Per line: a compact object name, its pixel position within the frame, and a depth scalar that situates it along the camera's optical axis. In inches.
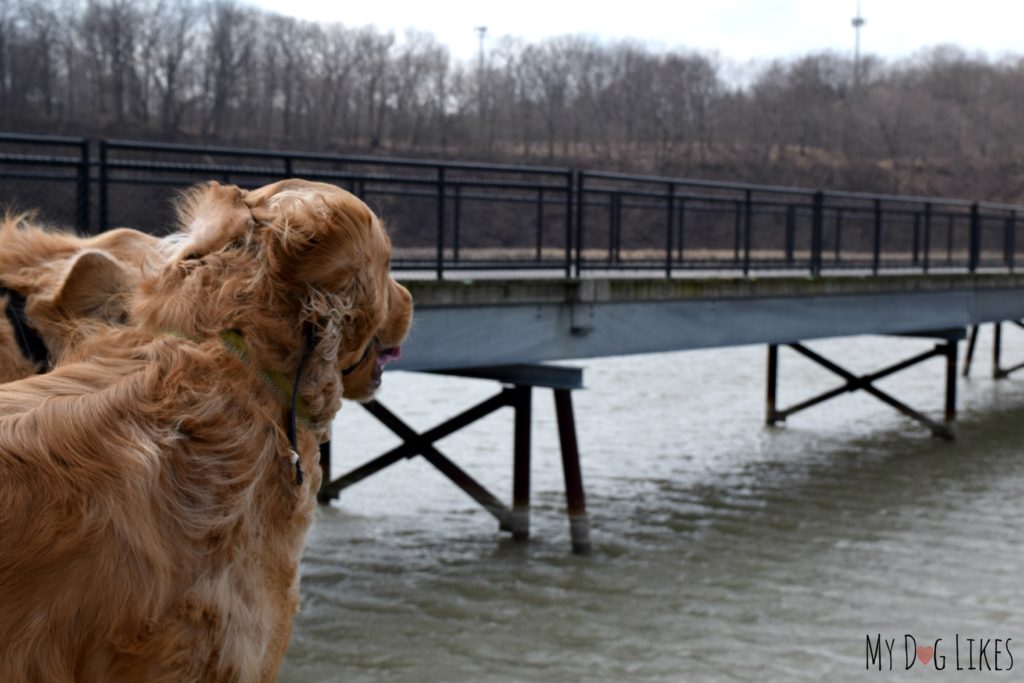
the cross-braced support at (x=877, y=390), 695.1
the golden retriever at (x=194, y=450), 72.8
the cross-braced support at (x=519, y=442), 421.7
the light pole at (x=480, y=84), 2933.1
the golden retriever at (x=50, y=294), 112.7
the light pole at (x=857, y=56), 3927.2
